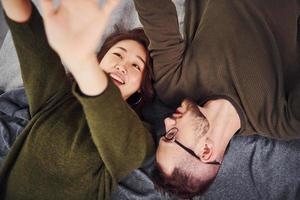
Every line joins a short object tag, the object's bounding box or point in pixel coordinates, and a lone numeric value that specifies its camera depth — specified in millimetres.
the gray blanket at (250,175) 1092
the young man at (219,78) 978
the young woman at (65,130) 758
